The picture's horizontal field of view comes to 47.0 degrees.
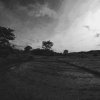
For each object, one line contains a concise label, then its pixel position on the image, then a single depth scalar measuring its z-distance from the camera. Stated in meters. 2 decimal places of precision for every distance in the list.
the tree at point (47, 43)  73.31
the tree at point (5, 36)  35.12
